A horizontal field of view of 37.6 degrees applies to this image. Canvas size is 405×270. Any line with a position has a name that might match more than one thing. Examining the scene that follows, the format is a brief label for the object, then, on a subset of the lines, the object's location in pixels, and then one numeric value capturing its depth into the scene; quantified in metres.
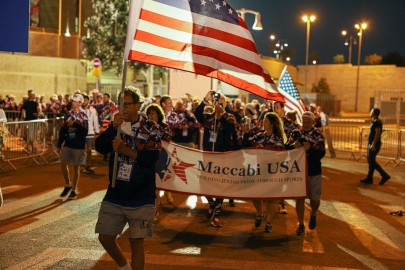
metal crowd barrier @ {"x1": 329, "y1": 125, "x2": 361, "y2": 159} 23.53
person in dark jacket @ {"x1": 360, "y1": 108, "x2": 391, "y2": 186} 14.46
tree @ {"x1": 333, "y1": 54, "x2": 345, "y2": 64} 76.81
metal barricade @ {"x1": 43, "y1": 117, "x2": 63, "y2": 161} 18.13
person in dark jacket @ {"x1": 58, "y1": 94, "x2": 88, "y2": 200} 11.27
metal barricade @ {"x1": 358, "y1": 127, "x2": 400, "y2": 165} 19.98
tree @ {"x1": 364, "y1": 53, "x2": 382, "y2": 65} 74.75
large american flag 6.43
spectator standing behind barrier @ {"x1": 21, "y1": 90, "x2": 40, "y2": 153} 19.61
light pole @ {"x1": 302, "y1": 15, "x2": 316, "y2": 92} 43.35
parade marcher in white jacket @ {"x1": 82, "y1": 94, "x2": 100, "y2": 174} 14.80
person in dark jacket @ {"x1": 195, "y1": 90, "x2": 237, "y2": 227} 10.14
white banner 9.02
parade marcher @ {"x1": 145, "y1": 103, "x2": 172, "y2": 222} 8.62
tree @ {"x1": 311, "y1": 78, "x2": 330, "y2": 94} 65.81
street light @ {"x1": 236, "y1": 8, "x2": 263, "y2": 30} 27.68
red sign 25.94
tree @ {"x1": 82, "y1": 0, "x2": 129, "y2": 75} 32.28
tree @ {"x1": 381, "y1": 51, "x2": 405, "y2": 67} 99.09
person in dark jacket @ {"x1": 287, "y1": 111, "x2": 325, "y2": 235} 9.12
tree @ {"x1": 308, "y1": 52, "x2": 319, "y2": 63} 93.62
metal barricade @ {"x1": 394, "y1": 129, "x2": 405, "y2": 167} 19.18
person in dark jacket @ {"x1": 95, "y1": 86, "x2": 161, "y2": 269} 5.46
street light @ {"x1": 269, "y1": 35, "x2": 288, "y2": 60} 104.78
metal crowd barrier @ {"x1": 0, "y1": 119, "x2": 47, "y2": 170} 16.62
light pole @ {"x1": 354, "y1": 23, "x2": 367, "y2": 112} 60.94
